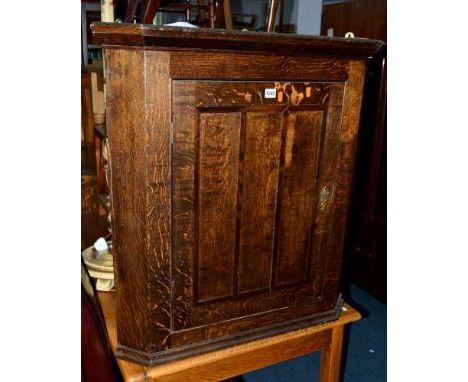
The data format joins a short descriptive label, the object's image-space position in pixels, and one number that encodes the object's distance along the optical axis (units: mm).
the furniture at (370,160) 2311
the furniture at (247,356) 977
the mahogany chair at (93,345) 1062
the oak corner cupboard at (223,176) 829
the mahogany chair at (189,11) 1096
